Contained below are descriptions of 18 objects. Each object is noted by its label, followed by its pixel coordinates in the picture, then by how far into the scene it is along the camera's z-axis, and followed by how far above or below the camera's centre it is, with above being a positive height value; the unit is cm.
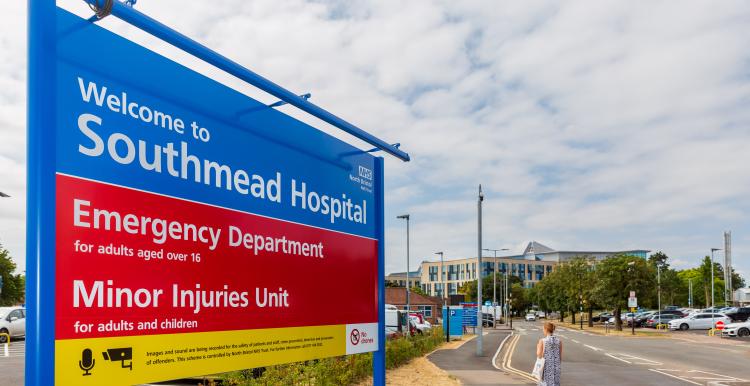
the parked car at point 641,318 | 6816 -911
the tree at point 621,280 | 5569 -401
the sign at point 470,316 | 5409 -689
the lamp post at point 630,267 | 5594 -292
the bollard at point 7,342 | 2274 -430
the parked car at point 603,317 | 8219 -1085
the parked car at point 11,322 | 3033 -399
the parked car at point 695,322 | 5591 -784
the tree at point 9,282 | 5584 -378
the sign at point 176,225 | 344 +9
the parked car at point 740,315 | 5706 -737
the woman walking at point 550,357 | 1205 -234
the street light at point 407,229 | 4831 +58
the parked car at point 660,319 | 6397 -864
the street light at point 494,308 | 6789 -833
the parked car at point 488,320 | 7018 -956
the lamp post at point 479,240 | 2930 -19
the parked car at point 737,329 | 4469 -674
